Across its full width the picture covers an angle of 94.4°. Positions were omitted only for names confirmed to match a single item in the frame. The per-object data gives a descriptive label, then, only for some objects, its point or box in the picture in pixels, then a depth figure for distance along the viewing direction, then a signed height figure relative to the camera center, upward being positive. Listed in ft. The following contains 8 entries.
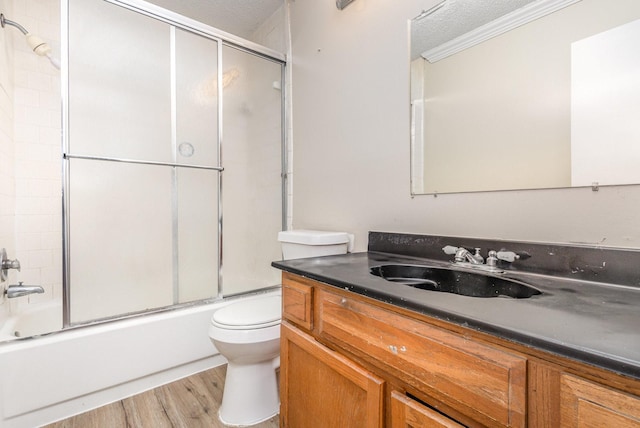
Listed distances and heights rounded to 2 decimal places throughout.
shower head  6.17 +3.57
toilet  4.42 -2.30
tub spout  4.87 -1.30
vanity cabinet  1.46 -1.09
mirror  2.82 +1.33
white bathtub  4.27 -2.49
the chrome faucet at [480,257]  3.19 -0.52
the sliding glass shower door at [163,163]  5.54 +1.07
